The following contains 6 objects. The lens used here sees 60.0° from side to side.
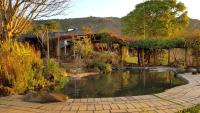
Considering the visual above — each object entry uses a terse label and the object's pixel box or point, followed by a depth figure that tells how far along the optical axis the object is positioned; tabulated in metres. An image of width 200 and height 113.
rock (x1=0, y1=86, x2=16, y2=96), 4.18
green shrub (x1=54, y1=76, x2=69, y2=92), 5.29
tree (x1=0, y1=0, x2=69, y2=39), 6.54
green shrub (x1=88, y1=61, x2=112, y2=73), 9.62
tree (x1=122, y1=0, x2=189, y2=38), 19.24
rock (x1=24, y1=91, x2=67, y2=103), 3.64
